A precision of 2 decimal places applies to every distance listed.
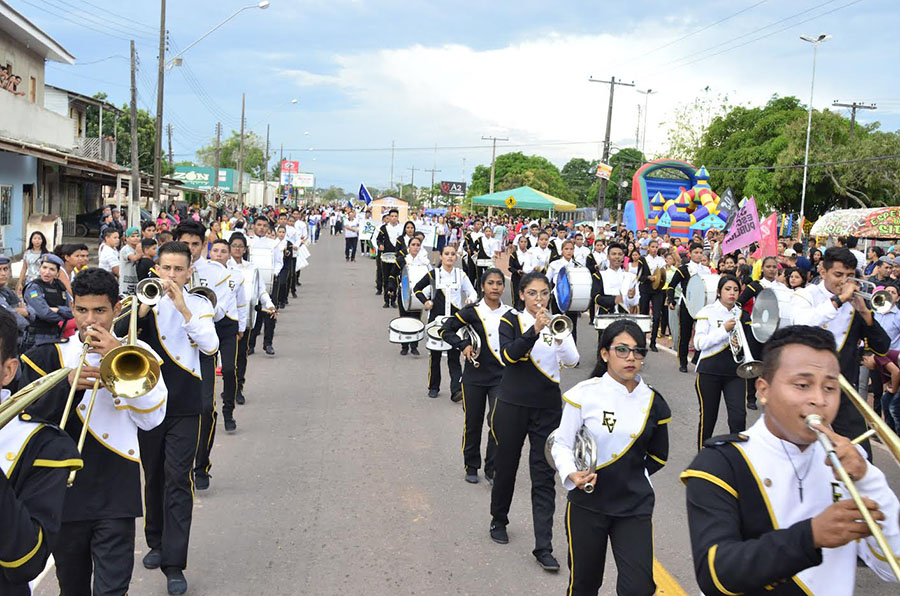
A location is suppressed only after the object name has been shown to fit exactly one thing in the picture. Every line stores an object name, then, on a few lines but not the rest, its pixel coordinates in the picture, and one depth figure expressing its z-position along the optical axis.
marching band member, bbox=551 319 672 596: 4.31
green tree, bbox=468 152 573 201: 89.62
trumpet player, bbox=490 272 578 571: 5.99
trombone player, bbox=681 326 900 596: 2.44
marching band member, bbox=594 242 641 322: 12.73
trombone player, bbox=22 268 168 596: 3.86
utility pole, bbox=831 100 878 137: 49.59
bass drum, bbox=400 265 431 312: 13.16
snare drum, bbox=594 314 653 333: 9.12
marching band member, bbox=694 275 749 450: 7.41
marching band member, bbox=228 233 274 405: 9.62
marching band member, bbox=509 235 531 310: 18.62
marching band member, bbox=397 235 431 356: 14.00
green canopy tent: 40.59
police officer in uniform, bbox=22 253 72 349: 9.56
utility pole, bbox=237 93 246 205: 49.31
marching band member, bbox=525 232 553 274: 17.33
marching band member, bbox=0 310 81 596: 2.46
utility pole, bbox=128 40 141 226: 24.39
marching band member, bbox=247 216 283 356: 13.12
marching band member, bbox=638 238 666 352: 15.12
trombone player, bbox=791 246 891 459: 6.72
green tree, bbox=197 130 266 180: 117.81
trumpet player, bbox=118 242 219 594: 5.18
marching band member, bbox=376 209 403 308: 19.14
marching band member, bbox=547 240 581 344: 13.58
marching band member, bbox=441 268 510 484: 7.05
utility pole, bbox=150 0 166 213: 25.09
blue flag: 37.34
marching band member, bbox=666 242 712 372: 13.06
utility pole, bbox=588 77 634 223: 39.69
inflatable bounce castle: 27.38
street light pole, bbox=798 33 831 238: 38.41
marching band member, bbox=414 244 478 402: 10.73
